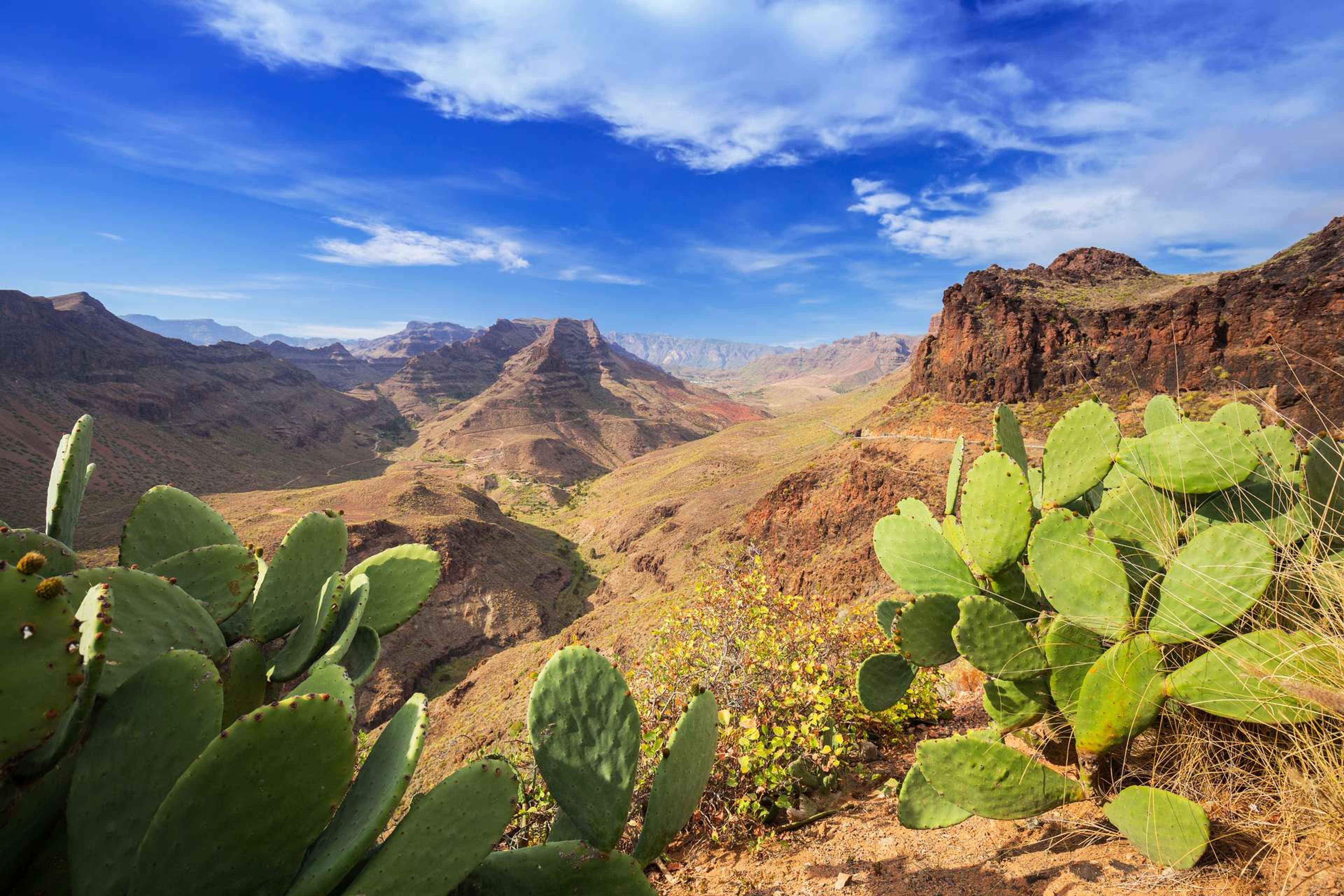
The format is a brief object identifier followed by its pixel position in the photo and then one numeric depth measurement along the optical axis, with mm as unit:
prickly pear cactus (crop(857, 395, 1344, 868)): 2236
